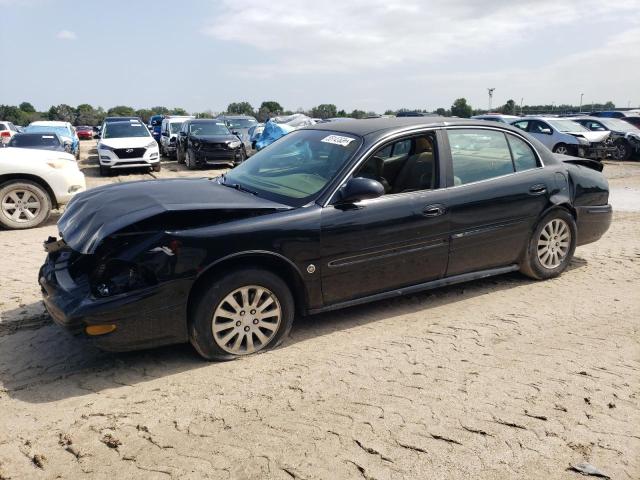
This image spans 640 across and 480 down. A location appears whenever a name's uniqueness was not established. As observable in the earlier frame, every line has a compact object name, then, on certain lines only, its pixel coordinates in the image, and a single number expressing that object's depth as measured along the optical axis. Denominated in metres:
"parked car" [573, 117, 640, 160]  19.95
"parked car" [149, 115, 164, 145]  28.37
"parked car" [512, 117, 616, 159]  18.28
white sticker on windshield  4.44
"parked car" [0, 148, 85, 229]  7.95
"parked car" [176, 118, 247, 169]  16.75
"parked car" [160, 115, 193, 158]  21.34
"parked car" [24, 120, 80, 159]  20.18
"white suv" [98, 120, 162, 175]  15.58
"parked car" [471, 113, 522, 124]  19.95
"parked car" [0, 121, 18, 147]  22.12
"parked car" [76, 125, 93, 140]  50.71
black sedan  3.46
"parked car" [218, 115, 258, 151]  22.40
